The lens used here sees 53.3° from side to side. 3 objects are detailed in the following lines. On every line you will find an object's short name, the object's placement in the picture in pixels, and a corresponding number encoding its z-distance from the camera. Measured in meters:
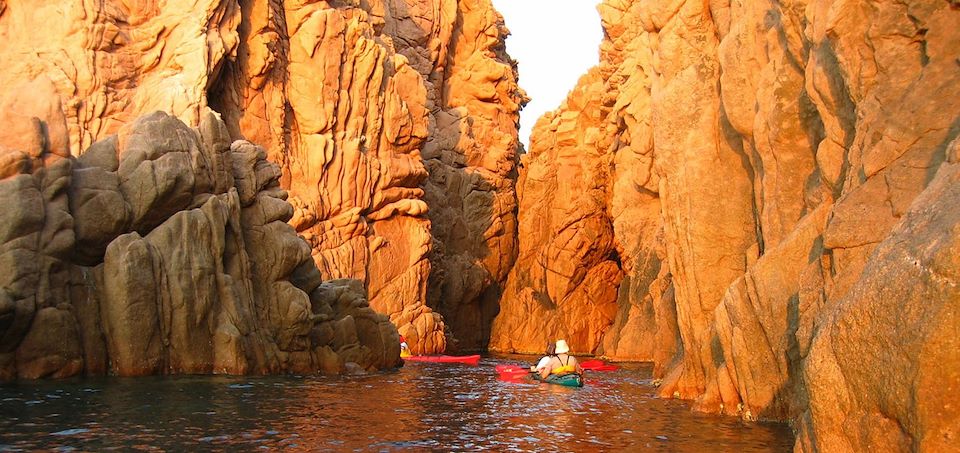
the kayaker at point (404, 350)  49.06
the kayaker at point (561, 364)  31.28
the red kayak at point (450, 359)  47.50
